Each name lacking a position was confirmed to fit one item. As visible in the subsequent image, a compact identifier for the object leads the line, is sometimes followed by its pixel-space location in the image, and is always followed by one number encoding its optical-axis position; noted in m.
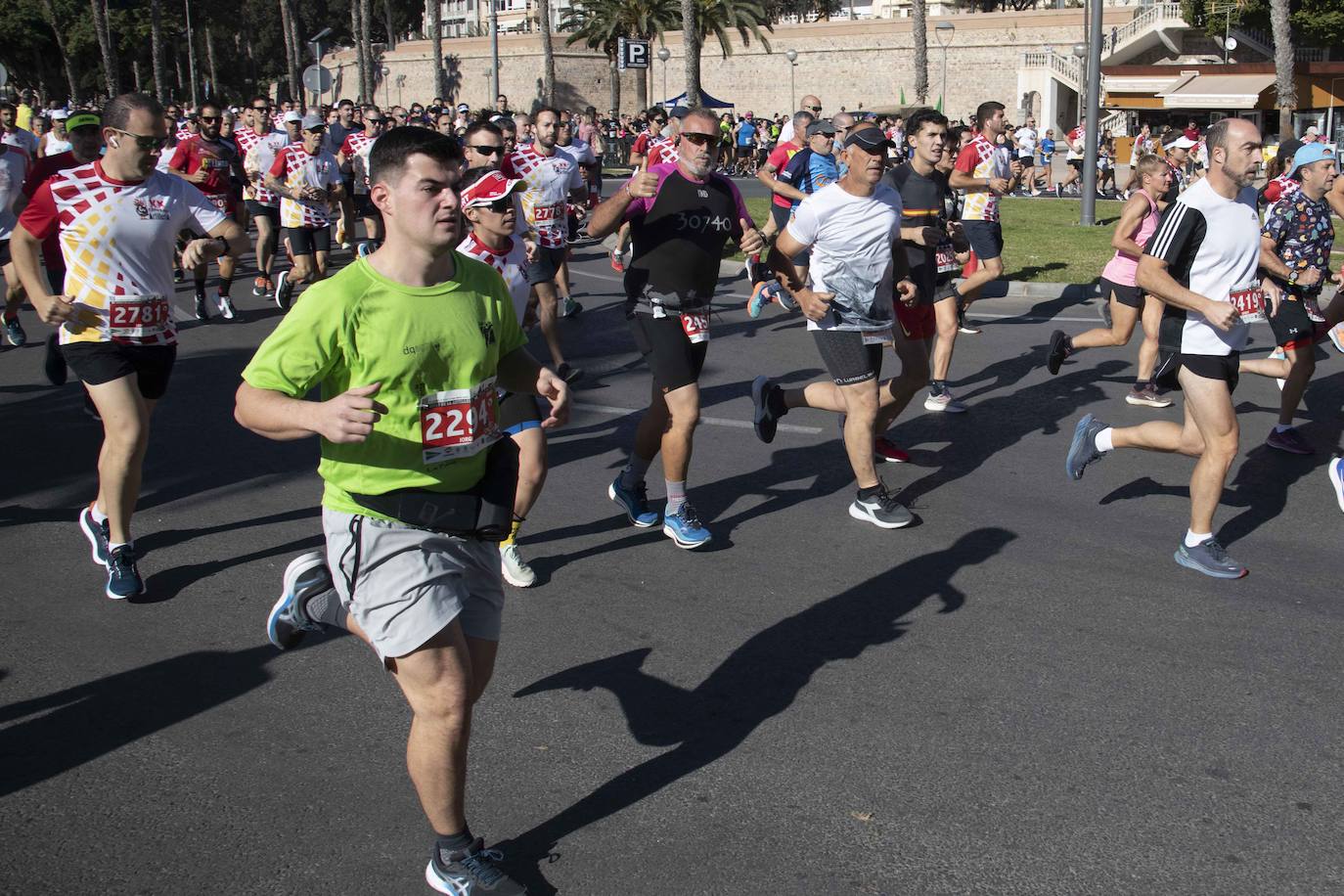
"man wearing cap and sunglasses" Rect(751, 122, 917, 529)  6.72
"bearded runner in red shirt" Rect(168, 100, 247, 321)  12.22
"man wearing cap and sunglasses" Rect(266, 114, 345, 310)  13.88
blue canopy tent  43.53
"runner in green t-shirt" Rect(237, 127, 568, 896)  3.22
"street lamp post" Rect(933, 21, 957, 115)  64.62
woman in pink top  9.20
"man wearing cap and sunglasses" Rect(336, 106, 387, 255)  17.03
